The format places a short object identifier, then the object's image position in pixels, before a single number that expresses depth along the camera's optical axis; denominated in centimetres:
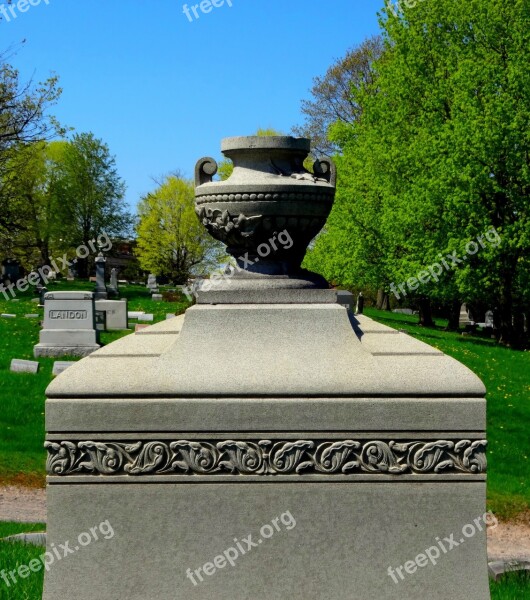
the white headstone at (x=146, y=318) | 2674
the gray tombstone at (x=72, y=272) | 5809
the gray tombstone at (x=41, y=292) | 3108
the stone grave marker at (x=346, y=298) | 2023
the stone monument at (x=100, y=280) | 3344
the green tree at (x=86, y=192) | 5472
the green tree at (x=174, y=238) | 5516
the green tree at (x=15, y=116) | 2764
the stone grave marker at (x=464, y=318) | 4832
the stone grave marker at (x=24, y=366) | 1513
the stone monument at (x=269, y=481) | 416
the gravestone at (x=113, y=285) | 3978
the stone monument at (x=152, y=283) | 4769
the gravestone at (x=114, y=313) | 2345
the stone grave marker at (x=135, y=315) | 2722
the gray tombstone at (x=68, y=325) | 1775
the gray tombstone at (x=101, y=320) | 2308
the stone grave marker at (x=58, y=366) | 1457
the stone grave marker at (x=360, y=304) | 3067
